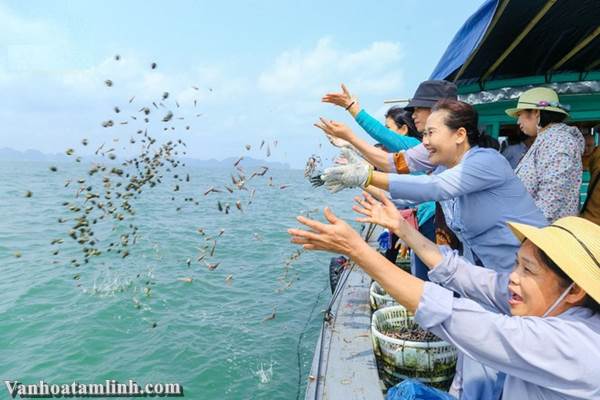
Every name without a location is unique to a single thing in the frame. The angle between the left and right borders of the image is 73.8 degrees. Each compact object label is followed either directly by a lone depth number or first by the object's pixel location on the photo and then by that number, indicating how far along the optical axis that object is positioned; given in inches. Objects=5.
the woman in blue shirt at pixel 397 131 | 143.9
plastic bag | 103.3
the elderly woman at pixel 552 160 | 122.3
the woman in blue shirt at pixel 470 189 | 97.0
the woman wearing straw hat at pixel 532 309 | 55.0
